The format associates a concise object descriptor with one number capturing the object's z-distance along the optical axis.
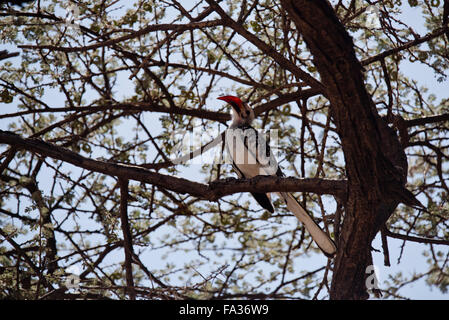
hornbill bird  4.50
